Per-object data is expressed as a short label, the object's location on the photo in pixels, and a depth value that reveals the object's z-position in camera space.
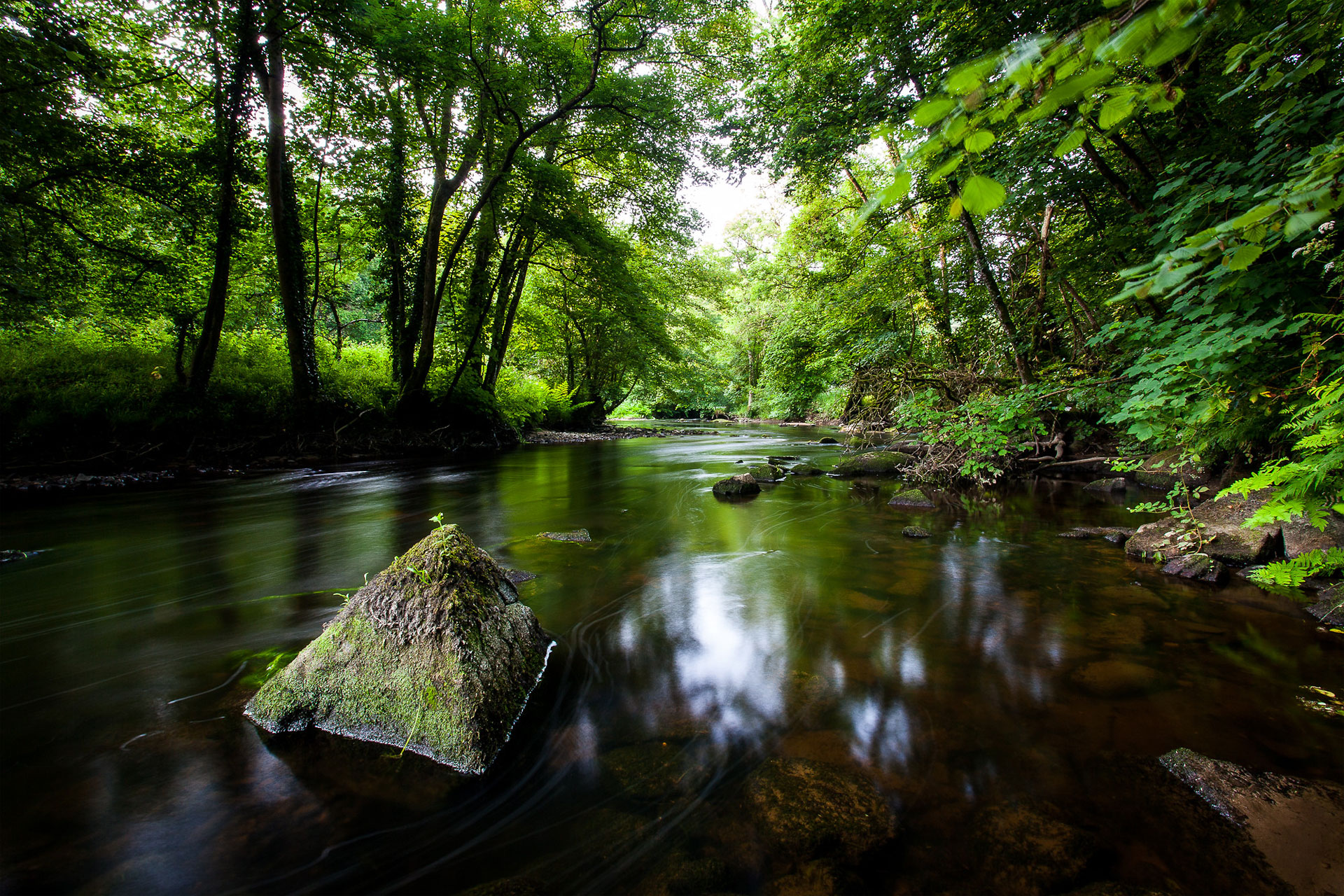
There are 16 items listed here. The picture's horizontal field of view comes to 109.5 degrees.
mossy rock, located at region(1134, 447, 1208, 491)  5.47
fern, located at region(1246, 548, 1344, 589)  3.01
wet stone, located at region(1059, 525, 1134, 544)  4.80
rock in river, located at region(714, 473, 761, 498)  8.04
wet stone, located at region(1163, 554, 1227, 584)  3.60
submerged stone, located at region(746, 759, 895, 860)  1.59
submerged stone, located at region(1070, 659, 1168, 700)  2.38
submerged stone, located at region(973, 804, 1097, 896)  1.44
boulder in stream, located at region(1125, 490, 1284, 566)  3.68
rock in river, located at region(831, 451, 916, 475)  9.85
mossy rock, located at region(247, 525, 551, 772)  1.97
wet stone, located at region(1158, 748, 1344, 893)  1.42
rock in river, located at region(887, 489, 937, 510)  6.79
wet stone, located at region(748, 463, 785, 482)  9.62
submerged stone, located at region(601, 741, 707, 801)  1.83
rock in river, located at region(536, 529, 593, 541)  5.42
